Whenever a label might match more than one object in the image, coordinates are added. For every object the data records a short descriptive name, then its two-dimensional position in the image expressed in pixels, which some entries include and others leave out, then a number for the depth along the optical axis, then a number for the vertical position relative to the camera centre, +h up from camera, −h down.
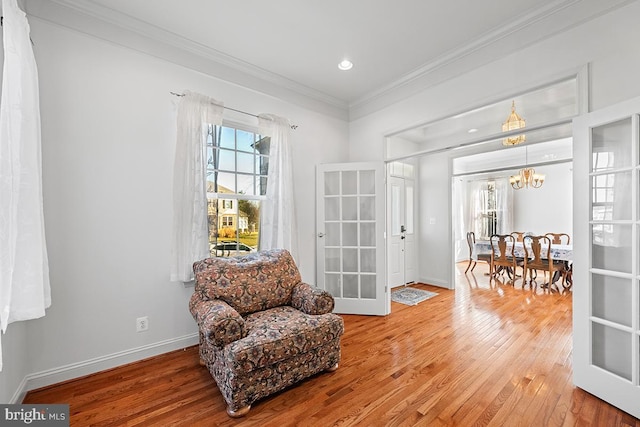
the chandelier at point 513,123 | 2.64 +0.84
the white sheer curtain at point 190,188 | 2.55 +0.22
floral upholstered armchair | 1.76 -0.83
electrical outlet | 2.43 -0.98
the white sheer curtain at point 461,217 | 7.89 -0.14
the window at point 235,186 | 2.92 +0.28
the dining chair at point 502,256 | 5.19 -0.85
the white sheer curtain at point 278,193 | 3.17 +0.21
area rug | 4.14 -1.31
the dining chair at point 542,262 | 4.63 -0.85
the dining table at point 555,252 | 4.61 -0.71
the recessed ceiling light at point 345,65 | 3.00 +1.61
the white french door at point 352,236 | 3.57 -0.32
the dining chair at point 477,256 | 5.65 -0.88
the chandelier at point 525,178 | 5.57 +0.71
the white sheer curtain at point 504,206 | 7.36 +0.16
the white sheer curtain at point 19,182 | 1.31 +0.15
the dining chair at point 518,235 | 6.34 -0.55
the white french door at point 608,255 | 1.72 -0.28
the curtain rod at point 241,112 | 2.95 +1.10
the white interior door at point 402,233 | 4.90 -0.38
